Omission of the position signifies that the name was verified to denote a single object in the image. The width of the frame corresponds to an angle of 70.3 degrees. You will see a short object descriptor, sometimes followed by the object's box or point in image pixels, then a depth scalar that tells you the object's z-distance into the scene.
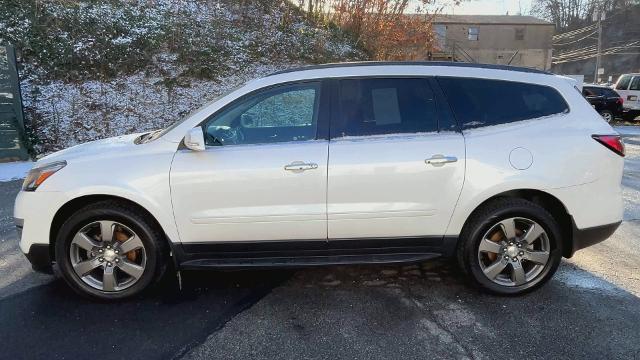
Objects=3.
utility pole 42.86
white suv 3.30
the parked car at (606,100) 17.28
